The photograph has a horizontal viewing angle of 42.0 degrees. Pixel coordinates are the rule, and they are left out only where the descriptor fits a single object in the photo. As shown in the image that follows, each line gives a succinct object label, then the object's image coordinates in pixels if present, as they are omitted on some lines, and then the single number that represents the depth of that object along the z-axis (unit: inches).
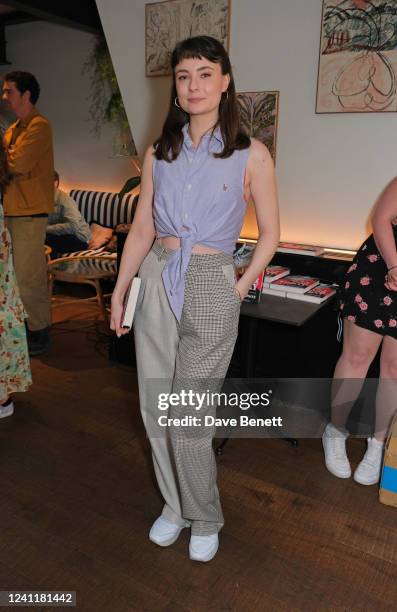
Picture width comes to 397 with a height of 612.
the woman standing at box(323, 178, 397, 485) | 74.7
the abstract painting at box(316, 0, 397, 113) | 88.7
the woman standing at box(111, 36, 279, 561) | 56.4
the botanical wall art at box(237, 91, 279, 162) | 102.3
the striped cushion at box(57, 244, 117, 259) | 160.7
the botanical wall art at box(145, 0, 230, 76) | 103.1
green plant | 187.8
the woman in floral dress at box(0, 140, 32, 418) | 92.7
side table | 149.1
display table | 83.0
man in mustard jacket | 122.1
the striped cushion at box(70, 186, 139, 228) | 189.2
